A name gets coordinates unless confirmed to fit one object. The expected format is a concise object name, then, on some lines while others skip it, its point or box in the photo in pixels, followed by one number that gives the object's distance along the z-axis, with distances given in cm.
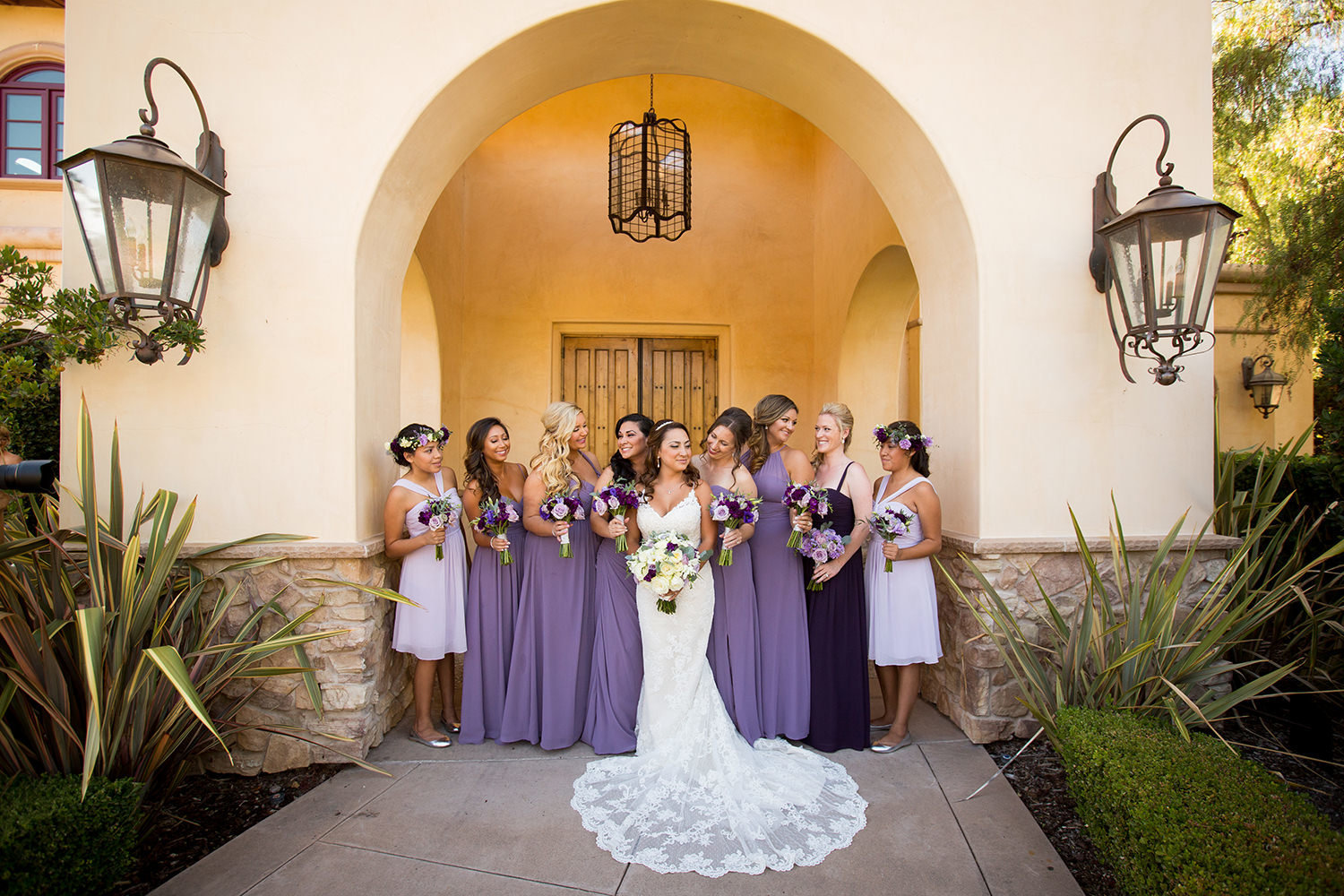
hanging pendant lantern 623
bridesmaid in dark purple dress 378
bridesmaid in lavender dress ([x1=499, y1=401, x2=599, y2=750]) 381
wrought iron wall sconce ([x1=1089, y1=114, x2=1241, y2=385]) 328
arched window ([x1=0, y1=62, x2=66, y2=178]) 785
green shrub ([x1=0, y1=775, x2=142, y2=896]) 221
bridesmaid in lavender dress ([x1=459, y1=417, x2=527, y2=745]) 391
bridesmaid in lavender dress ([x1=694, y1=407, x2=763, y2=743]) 376
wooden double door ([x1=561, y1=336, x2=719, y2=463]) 789
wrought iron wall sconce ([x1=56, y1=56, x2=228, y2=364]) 292
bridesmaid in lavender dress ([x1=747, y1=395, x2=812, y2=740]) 383
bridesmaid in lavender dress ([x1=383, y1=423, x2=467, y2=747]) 374
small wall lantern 771
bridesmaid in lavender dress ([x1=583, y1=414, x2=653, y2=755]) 377
